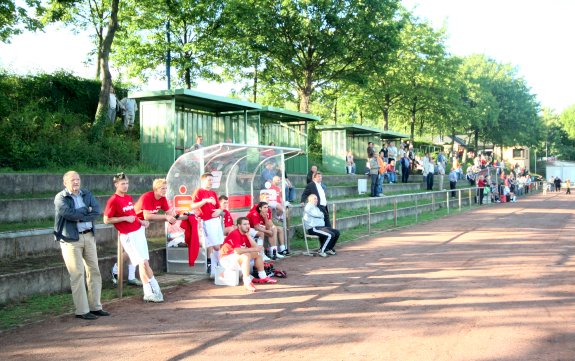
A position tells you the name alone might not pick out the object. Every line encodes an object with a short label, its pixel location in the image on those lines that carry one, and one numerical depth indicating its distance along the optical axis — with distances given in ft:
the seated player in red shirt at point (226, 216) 34.91
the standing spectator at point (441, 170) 97.80
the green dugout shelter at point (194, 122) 61.00
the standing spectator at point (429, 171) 97.31
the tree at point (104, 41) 58.75
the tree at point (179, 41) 84.12
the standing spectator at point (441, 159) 99.29
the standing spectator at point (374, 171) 71.51
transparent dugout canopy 34.73
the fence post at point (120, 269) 26.27
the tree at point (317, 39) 91.91
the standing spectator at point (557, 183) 170.95
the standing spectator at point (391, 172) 95.91
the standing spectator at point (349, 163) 98.22
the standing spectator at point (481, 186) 104.83
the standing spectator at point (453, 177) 98.94
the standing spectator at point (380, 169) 72.23
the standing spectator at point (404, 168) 99.96
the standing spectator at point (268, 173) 43.24
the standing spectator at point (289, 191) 55.59
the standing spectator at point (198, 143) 56.03
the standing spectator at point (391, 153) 95.76
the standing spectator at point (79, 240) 22.90
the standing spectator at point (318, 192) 44.68
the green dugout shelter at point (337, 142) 99.91
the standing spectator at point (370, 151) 77.84
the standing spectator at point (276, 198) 42.70
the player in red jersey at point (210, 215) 32.96
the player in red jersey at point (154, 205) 28.45
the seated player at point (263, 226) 37.80
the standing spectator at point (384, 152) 93.97
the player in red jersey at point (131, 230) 25.64
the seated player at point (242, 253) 29.84
